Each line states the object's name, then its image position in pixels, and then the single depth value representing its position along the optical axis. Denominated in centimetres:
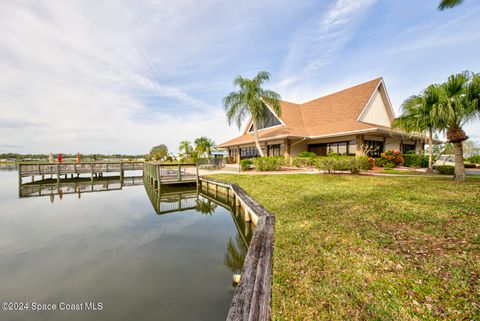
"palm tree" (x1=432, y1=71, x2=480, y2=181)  775
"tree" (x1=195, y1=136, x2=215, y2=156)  3488
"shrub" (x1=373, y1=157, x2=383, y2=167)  1608
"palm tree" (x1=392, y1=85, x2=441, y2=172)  857
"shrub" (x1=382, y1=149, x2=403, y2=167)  1594
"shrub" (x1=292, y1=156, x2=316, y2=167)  1708
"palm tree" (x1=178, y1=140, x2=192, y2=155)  3836
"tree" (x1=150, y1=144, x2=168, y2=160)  4078
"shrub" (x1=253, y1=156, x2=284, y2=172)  1609
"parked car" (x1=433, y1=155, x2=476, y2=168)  1638
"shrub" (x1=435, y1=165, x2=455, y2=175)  1197
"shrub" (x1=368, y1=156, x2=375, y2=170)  1410
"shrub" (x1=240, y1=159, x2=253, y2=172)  1798
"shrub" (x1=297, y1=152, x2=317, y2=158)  1731
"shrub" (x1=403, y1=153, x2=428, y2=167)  1622
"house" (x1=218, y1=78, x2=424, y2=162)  1661
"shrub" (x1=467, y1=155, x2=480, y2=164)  2007
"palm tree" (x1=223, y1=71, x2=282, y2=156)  1741
